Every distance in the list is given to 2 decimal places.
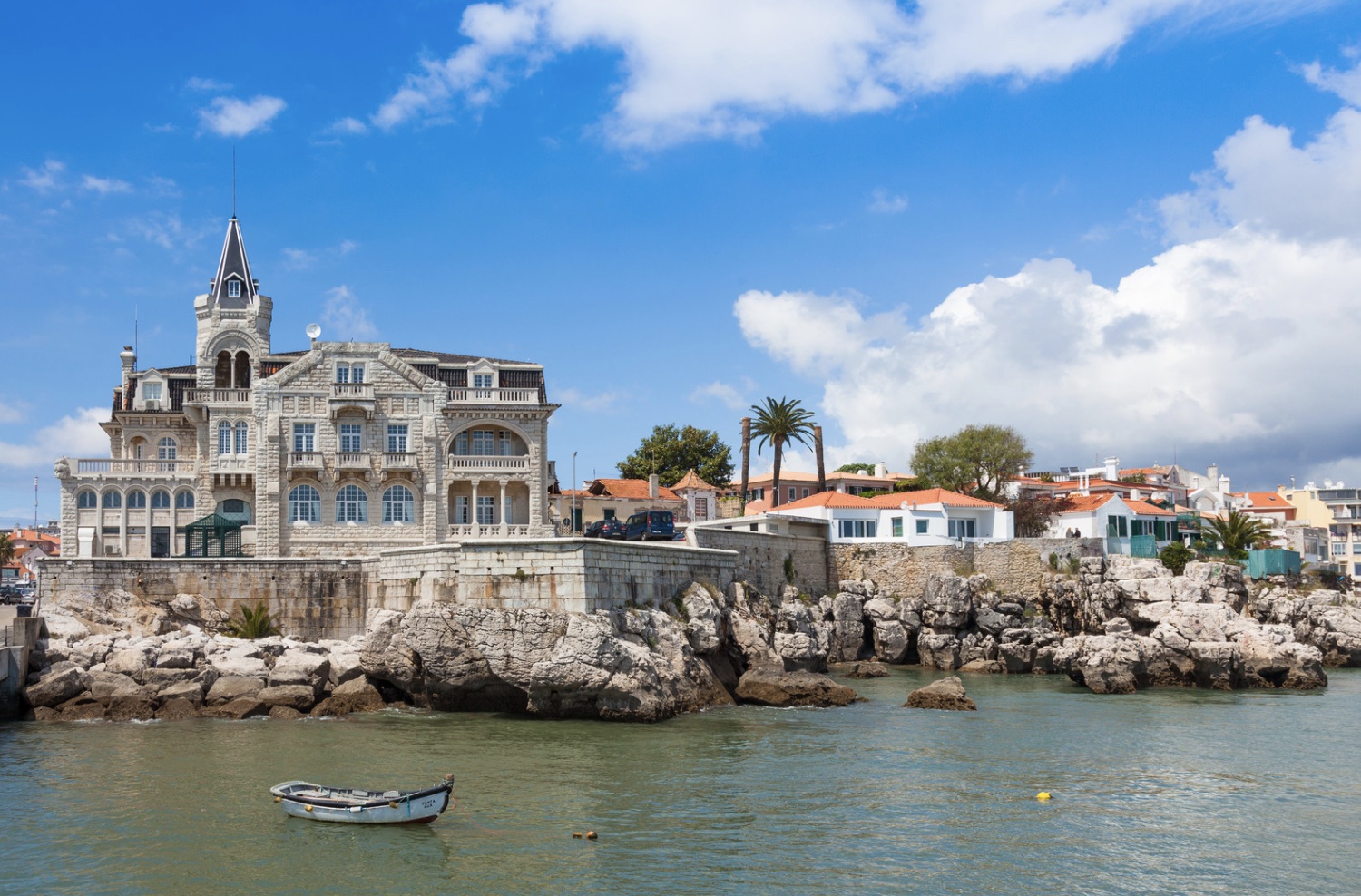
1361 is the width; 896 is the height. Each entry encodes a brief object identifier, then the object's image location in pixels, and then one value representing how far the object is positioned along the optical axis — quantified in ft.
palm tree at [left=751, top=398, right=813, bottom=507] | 248.73
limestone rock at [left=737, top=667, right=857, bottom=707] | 125.18
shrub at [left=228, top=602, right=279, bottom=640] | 138.92
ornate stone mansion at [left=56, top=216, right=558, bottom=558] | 172.96
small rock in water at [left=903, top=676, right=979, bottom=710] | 124.47
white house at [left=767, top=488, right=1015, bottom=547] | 201.46
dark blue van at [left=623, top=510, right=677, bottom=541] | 163.94
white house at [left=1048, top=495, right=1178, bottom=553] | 211.61
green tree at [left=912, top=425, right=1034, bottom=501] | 236.43
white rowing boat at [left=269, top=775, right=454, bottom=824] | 72.95
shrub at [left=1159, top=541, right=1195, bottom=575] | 190.90
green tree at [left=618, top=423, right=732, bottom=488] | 289.33
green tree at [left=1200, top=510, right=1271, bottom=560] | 203.62
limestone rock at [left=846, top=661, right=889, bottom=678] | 159.12
